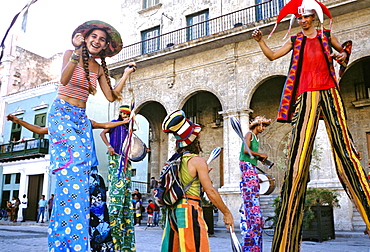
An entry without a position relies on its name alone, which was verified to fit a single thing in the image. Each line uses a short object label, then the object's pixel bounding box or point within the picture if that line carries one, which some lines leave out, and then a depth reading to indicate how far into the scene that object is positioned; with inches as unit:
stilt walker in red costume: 94.8
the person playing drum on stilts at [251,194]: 170.7
